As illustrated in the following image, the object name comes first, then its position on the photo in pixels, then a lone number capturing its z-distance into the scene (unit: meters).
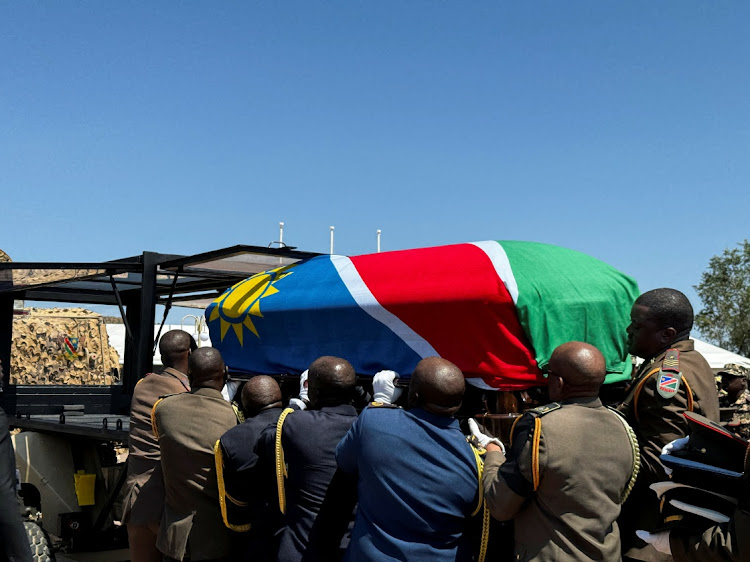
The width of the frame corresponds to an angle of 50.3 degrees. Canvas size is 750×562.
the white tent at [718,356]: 16.64
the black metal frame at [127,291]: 5.94
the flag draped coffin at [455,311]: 3.79
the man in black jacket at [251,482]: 3.49
